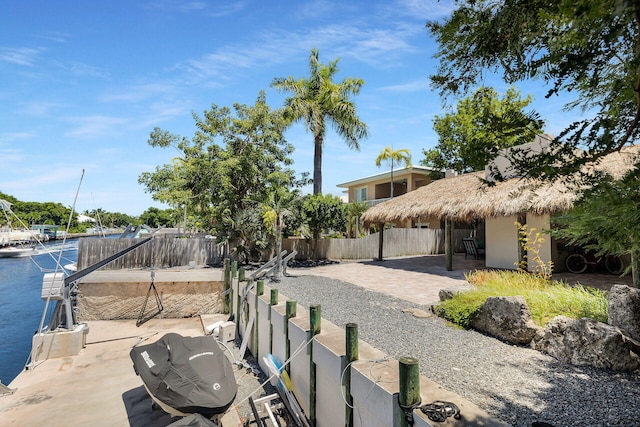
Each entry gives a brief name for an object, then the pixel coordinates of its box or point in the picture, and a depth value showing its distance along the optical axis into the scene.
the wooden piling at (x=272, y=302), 7.03
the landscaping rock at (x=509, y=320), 5.36
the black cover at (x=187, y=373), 4.80
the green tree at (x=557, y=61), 2.29
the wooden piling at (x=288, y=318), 5.96
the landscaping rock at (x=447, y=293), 7.43
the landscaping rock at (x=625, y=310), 4.69
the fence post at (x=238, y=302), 9.88
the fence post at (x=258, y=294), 8.04
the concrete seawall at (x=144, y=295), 11.27
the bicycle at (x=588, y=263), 11.14
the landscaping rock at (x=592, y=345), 4.24
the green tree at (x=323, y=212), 16.89
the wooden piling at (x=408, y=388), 2.81
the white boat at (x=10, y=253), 41.78
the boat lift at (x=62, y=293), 8.55
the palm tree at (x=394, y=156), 27.80
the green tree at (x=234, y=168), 15.82
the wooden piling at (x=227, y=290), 11.57
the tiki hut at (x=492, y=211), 10.46
